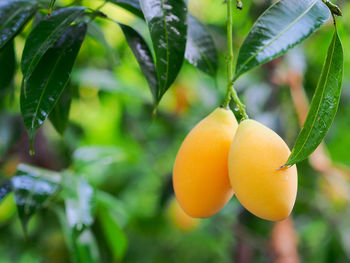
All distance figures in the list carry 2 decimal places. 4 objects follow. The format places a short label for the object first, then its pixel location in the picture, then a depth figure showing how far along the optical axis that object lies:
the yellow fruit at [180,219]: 1.58
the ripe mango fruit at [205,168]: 0.42
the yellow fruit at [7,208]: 1.54
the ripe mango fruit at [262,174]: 0.41
